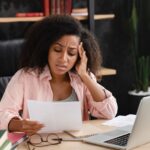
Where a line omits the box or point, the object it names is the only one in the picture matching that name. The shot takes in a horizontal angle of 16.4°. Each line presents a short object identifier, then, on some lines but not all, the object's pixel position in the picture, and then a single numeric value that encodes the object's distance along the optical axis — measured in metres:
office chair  2.99
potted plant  4.05
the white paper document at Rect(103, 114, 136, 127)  2.39
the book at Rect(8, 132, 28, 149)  2.02
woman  2.45
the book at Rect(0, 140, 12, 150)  1.82
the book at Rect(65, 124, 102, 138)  2.22
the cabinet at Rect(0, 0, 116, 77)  3.38
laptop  1.99
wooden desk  2.06
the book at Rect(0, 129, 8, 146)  1.81
